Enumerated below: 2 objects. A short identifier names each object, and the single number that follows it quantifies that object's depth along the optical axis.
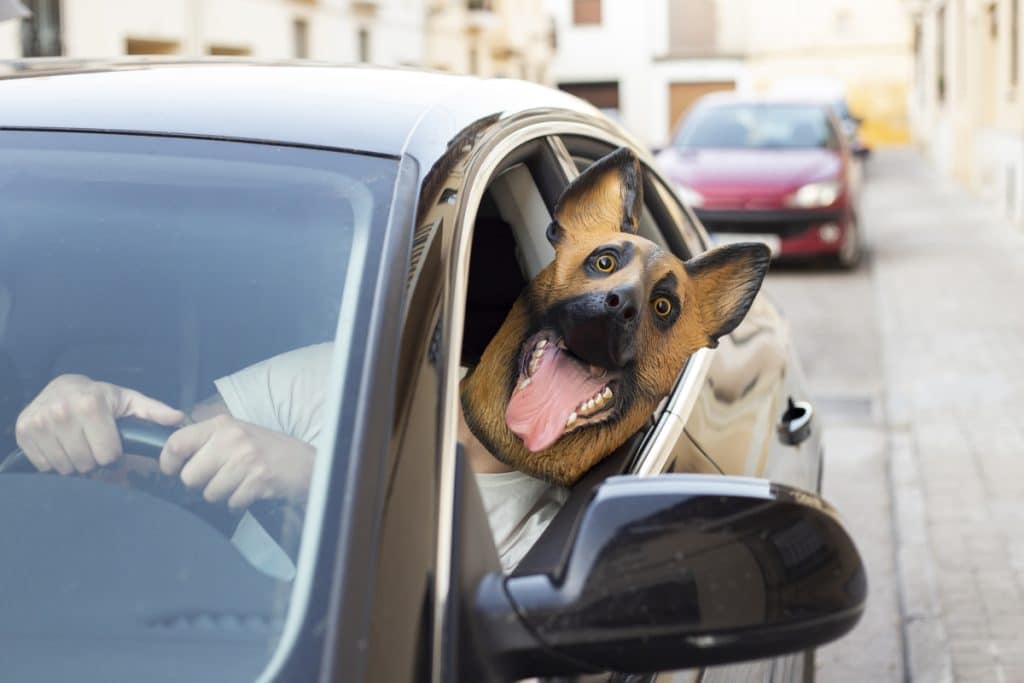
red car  13.45
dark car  1.63
